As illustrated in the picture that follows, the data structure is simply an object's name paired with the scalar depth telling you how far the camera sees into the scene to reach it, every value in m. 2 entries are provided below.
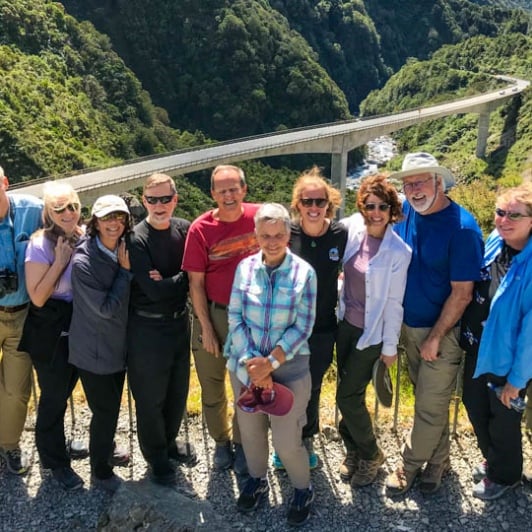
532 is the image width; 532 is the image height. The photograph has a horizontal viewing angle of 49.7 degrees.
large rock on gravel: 3.04
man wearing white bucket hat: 3.06
